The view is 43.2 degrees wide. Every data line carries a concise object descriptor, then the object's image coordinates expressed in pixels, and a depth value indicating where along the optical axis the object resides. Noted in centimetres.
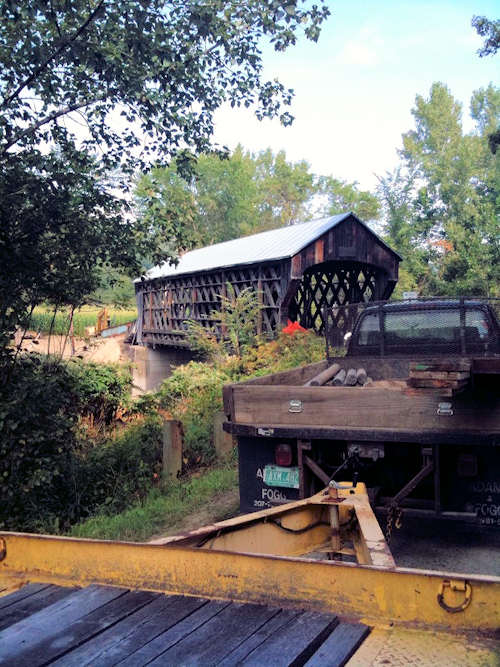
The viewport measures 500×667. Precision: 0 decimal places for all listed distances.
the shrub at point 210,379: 947
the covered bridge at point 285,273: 1984
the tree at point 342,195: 6694
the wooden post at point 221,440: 898
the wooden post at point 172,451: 836
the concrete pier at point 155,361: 2961
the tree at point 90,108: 716
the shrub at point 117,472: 810
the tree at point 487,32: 1847
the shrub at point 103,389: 1300
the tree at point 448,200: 3050
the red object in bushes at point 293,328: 1545
